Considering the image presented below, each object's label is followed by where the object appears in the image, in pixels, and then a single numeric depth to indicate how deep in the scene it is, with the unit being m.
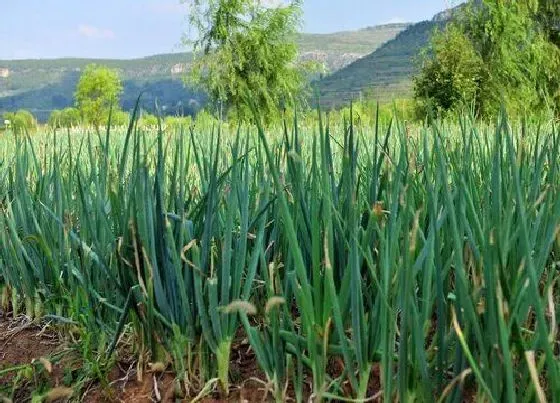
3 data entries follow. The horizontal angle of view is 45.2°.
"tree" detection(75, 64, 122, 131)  46.66
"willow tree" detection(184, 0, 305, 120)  20.30
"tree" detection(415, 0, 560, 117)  16.62
